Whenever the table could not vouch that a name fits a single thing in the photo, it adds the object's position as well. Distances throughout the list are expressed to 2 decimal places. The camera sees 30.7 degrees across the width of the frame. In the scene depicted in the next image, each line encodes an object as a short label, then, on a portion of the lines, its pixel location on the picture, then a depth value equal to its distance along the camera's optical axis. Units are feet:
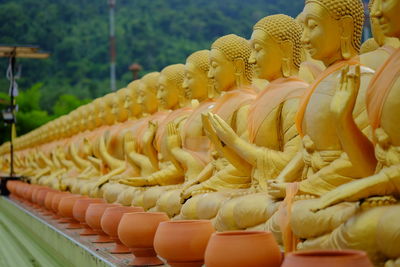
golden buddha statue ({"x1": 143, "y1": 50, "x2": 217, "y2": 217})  19.34
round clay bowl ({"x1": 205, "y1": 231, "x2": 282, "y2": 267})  8.88
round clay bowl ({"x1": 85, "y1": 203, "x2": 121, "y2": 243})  17.95
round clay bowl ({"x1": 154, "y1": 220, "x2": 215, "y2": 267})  11.22
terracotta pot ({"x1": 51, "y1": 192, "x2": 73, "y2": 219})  26.20
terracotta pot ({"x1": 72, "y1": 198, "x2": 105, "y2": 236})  20.63
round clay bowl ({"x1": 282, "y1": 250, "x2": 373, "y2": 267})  6.98
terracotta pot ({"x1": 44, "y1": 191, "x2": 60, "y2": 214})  27.99
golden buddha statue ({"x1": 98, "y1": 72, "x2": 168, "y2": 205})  22.62
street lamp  50.62
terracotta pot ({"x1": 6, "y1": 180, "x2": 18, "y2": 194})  43.92
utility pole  106.24
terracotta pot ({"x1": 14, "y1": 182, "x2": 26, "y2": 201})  38.82
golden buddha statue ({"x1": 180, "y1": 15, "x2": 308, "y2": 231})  14.51
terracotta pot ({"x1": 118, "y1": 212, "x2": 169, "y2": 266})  13.64
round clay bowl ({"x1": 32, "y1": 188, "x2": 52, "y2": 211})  31.12
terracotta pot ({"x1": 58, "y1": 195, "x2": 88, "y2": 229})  23.15
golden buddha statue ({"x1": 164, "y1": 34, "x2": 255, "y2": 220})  17.28
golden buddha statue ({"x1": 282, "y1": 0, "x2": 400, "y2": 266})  9.07
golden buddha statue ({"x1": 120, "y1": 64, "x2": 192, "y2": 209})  20.49
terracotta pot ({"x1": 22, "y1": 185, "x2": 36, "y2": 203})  35.92
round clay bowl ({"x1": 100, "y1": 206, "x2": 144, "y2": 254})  15.77
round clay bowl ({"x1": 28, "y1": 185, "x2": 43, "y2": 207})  33.30
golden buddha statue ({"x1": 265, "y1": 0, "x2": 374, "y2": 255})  11.53
